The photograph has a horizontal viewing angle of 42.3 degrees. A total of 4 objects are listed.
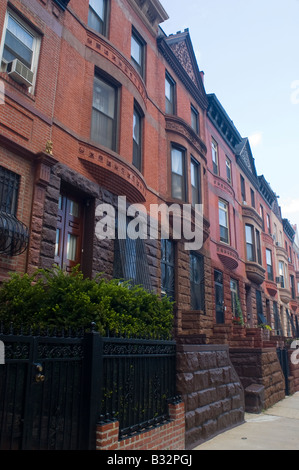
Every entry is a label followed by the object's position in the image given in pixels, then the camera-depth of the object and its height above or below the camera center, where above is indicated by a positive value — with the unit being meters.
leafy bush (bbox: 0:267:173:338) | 5.98 +0.58
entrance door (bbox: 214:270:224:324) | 18.25 +2.16
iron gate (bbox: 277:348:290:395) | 15.96 -0.82
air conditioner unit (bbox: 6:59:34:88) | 8.55 +5.87
